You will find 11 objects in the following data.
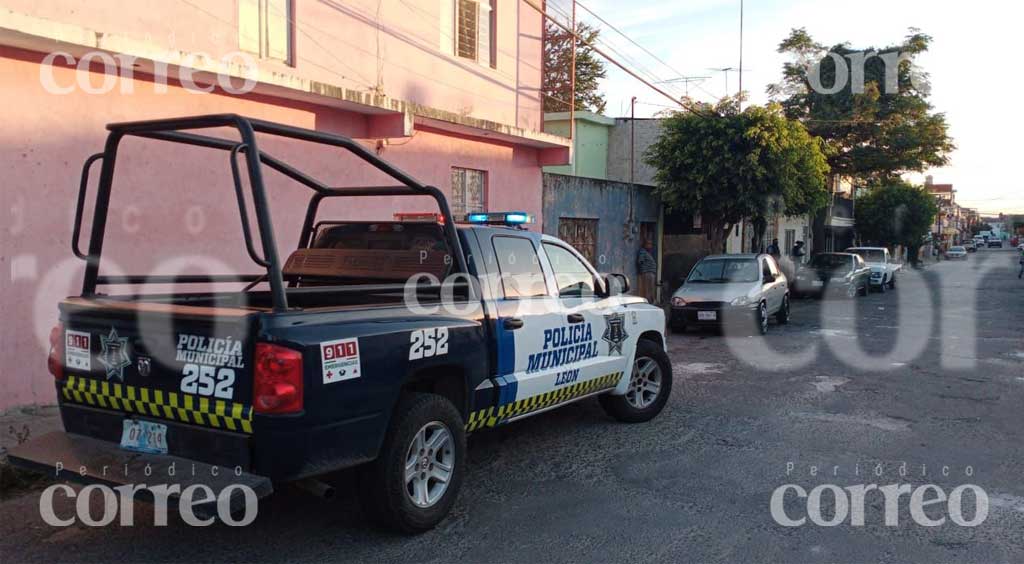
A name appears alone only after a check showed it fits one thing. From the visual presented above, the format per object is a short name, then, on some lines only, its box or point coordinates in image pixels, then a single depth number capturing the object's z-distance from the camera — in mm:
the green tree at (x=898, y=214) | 44375
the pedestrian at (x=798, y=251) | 26609
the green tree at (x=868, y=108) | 29375
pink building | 6941
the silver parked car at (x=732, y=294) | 13344
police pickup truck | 3742
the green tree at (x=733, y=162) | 18562
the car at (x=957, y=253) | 64312
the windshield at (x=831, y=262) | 23016
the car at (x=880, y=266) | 25344
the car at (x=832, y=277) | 22266
